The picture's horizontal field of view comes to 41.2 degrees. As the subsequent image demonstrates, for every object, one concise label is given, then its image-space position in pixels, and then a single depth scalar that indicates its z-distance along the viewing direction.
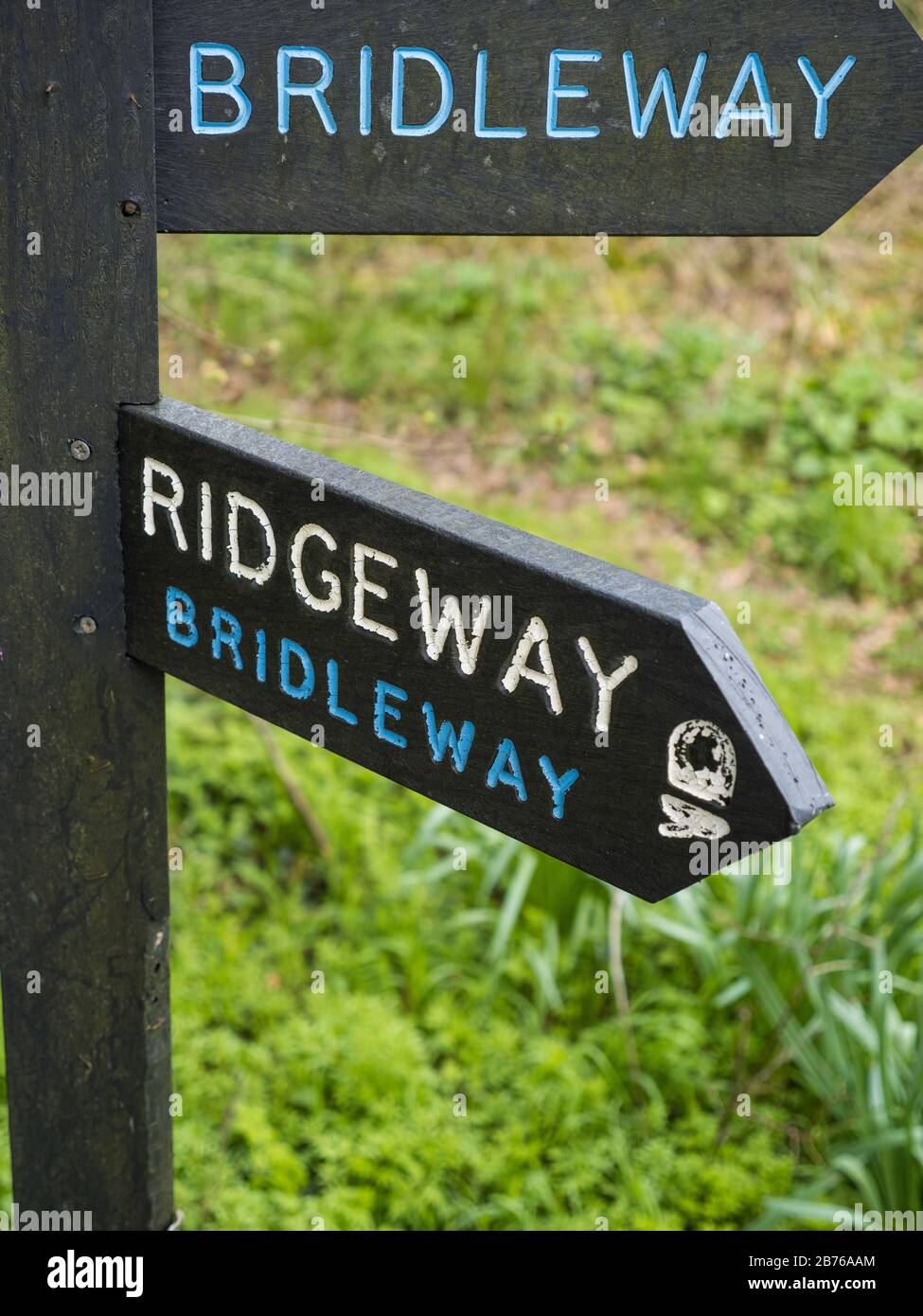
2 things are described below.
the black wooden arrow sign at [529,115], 1.13
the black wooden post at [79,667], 1.19
